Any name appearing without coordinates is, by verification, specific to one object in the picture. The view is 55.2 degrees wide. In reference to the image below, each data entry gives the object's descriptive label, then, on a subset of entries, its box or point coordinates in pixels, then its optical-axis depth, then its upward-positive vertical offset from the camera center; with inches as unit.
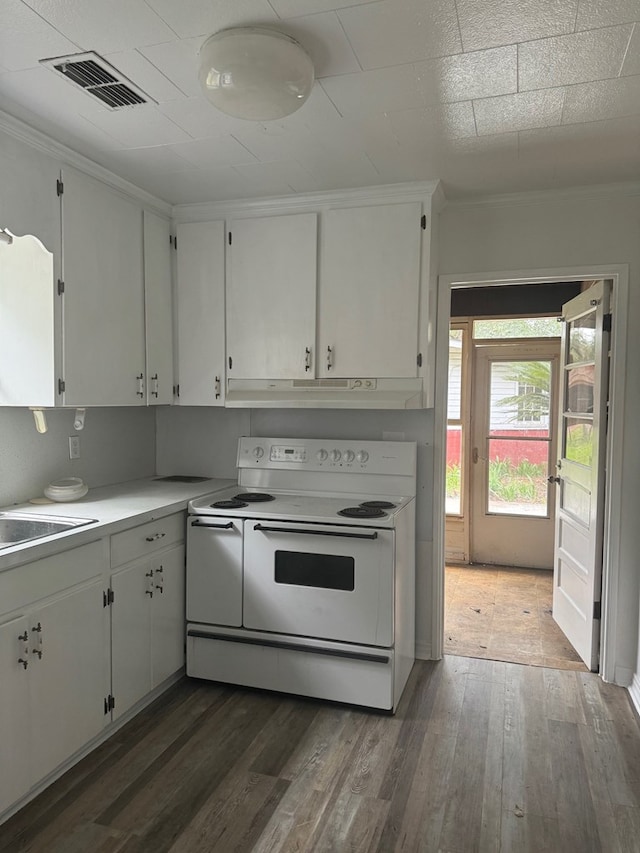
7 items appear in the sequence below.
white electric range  105.9 -33.6
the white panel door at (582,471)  121.9 -12.9
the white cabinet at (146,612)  98.4 -35.4
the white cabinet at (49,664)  76.9 -35.3
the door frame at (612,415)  117.3 -0.7
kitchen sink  94.5 -18.6
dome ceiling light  67.6 +38.3
